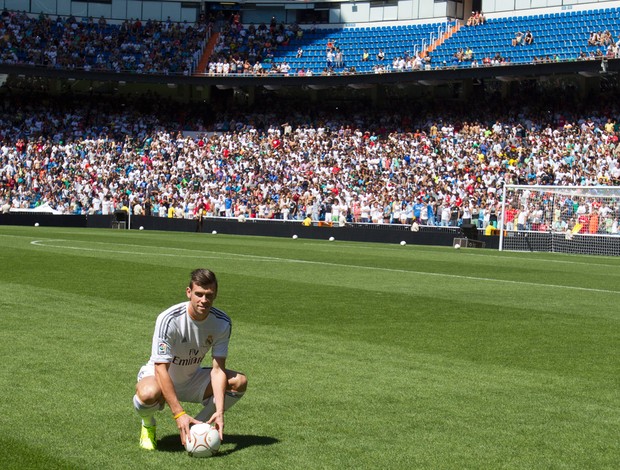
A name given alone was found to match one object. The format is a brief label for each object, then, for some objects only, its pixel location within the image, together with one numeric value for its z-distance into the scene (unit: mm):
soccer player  6719
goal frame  36875
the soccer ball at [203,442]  6566
